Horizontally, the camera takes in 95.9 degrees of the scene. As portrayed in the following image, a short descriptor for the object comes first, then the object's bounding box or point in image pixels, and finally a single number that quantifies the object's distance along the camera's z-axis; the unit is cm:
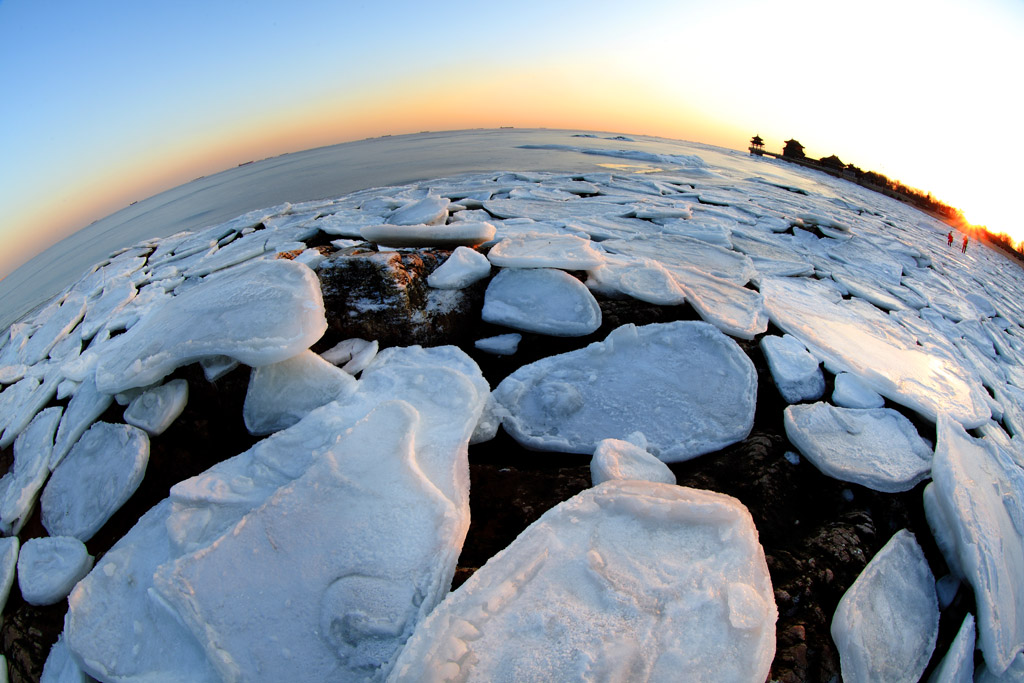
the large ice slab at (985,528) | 92
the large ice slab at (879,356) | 145
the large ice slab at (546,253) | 175
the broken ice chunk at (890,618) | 83
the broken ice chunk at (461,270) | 169
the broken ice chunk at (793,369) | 144
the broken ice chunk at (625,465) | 104
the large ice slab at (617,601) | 69
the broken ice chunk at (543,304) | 162
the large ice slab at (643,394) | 128
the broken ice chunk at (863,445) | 114
